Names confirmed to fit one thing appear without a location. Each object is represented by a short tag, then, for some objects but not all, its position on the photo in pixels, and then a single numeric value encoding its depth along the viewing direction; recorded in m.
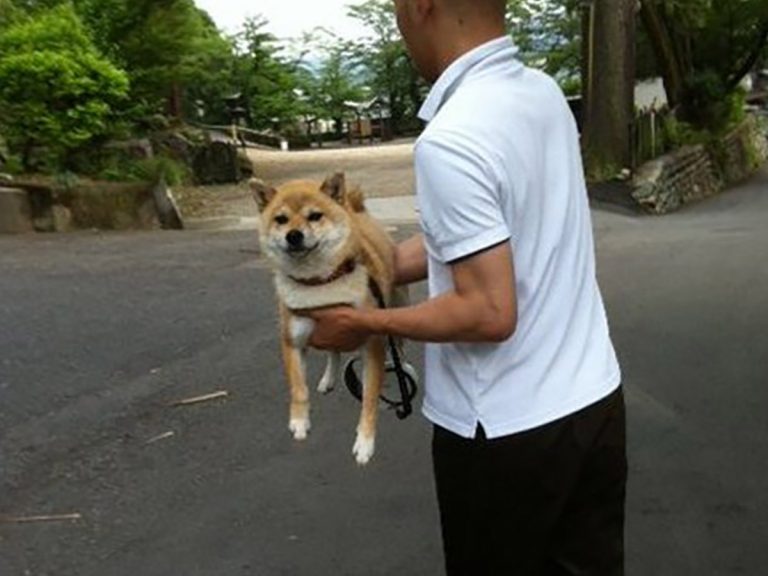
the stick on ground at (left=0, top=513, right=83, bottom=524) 4.81
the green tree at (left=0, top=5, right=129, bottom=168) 14.02
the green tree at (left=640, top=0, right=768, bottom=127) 22.78
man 1.99
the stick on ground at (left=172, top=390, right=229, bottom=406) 6.53
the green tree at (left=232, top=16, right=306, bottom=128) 33.22
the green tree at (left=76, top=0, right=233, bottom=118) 18.03
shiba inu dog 2.12
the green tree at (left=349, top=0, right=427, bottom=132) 39.56
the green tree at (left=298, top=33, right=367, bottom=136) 38.72
